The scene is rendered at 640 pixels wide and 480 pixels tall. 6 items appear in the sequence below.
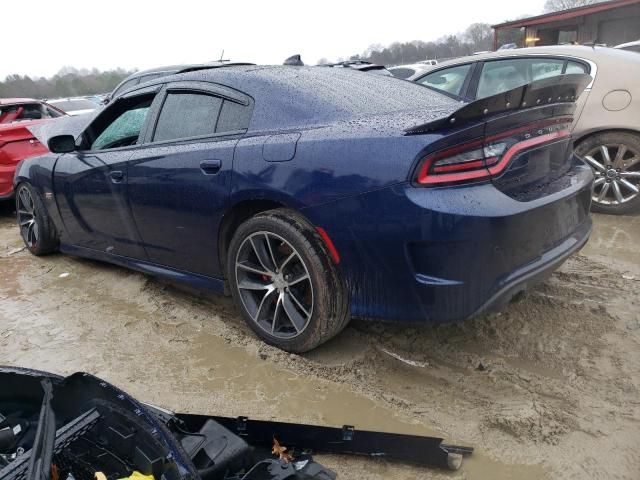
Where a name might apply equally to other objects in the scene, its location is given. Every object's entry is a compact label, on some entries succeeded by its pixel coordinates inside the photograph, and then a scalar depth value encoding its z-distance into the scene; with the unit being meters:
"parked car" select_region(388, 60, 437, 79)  13.02
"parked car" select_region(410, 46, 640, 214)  4.71
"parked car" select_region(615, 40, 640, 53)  8.26
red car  6.54
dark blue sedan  2.23
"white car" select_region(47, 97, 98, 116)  14.06
